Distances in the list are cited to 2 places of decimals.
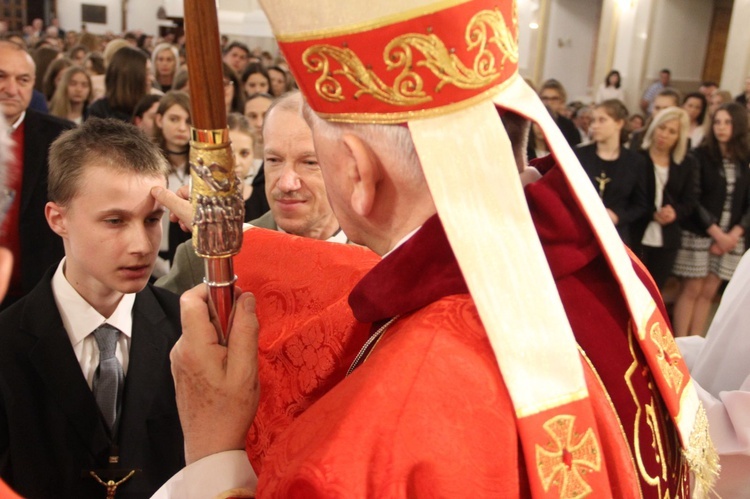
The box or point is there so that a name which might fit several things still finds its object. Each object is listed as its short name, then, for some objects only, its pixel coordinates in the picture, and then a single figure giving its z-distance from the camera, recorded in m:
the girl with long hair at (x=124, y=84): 5.03
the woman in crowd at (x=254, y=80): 6.72
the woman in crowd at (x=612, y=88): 12.55
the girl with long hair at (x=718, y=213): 5.62
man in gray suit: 2.57
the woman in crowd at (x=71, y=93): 5.80
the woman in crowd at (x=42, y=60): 7.03
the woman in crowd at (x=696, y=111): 7.88
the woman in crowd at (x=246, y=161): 3.79
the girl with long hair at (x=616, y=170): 5.34
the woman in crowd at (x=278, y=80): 7.60
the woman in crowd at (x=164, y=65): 7.16
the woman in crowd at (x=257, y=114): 4.83
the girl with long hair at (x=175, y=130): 4.02
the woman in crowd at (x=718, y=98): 7.81
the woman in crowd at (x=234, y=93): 5.89
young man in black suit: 1.76
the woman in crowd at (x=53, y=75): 6.57
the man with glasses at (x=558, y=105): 7.50
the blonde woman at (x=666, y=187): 5.47
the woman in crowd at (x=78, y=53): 9.60
